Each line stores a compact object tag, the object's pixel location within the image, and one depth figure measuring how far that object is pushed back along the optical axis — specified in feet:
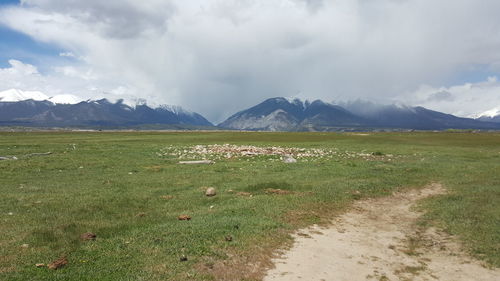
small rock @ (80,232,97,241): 45.75
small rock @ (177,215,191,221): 55.81
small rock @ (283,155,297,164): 133.69
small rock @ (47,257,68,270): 36.37
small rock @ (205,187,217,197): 73.47
